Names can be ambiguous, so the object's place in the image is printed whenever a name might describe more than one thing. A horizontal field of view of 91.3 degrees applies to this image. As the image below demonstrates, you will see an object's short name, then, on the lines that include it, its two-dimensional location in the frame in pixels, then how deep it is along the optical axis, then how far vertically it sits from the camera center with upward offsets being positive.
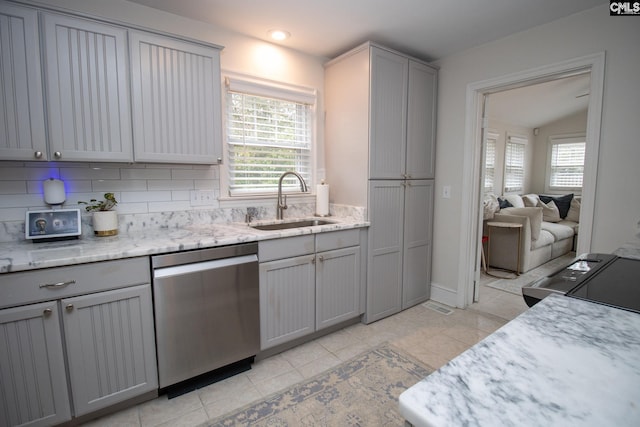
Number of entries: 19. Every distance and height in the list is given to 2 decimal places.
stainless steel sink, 2.70 -0.38
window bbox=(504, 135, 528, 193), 6.02 +0.35
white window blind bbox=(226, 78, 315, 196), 2.63 +0.42
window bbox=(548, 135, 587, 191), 6.30 +0.39
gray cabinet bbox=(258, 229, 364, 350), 2.21 -0.79
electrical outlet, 2.45 -0.12
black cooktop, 0.88 -0.33
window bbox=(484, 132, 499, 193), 5.50 +0.33
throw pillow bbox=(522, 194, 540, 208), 5.71 -0.35
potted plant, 2.00 -0.22
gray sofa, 4.08 -0.82
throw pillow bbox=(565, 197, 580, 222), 5.55 -0.54
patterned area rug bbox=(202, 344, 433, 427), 1.71 -1.30
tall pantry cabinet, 2.70 +0.23
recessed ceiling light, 2.52 +1.20
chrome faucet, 2.72 -0.19
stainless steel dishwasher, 1.79 -0.78
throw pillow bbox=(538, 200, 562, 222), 5.48 -0.55
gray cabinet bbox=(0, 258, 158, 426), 1.46 -0.80
